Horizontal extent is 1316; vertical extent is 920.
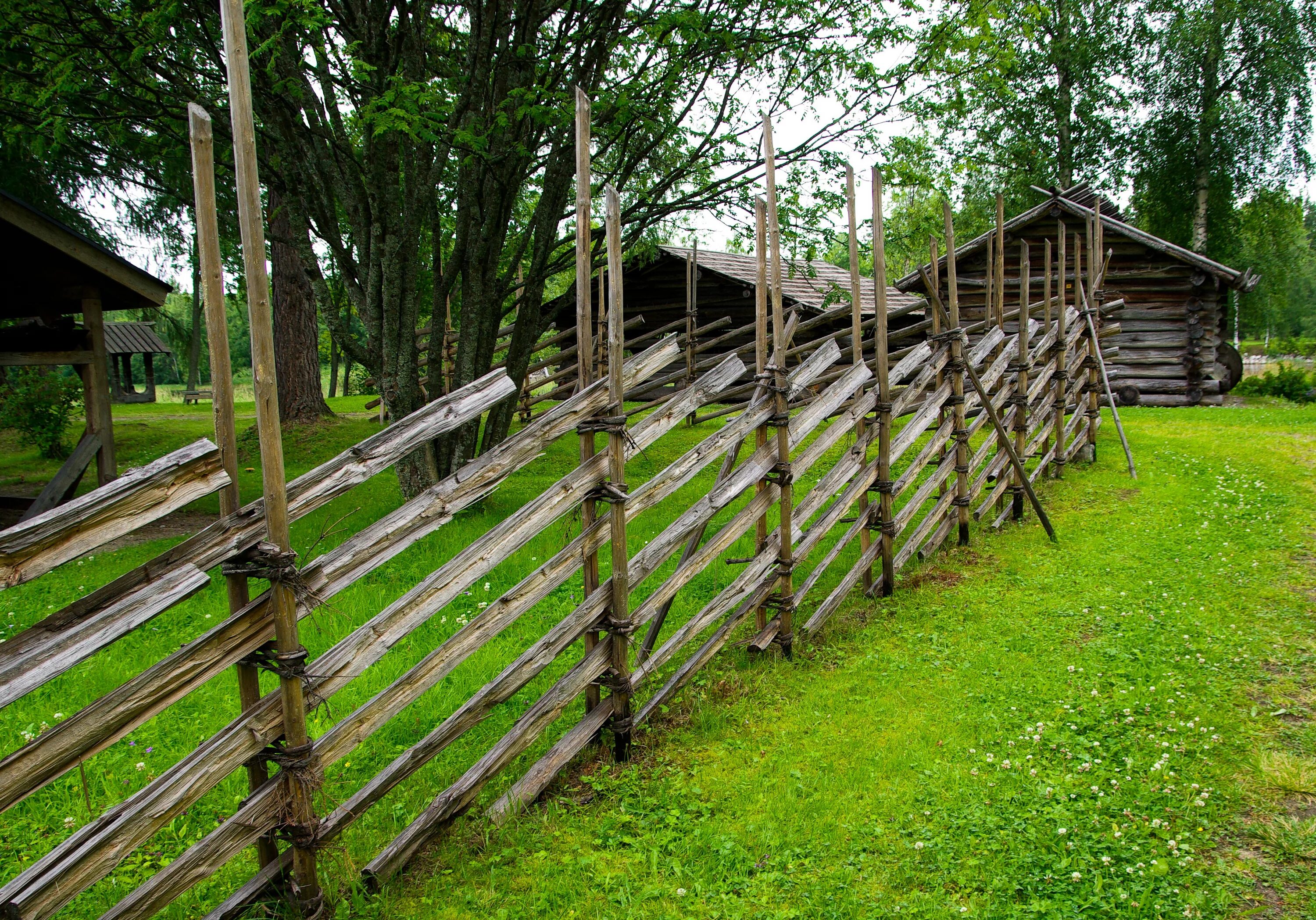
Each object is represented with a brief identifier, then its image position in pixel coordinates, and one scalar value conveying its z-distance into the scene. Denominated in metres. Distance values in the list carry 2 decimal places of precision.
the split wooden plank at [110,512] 2.28
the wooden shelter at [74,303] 8.99
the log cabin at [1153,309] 17.94
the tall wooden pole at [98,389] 9.24
